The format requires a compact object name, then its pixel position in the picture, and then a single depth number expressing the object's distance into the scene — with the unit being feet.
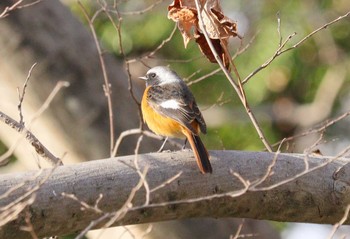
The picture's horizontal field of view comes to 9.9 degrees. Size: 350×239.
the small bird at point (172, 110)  35.42
